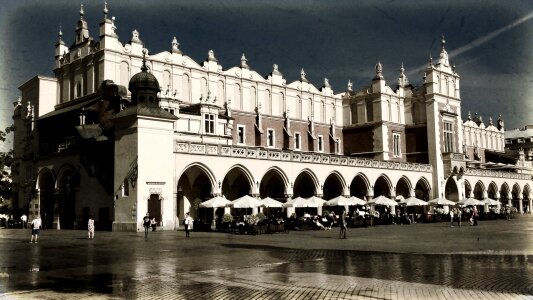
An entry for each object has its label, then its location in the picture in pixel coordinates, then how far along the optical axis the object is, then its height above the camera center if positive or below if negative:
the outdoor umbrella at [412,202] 53.67 -0.16
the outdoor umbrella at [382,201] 50.46 -0.01
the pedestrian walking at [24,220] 50.46 -0.86
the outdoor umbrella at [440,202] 56.58 -0.23
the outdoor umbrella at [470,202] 57.75 -0.33
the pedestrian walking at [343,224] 30.81 -1.21
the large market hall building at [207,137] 40.12 +6.63
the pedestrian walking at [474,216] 46.16 -1.43
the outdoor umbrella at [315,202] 44.56 +0.08
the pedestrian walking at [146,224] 31.80 -0.95
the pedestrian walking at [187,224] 32.03 -1.03
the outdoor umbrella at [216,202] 39.53 +0.22
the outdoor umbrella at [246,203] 39.06 +0.13
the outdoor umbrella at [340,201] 46.53 +0.07
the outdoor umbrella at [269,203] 40.65 +0.08
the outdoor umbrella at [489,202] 61.16 -0.41
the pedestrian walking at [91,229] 31.60 -1.15
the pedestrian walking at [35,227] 28.55 -0.85
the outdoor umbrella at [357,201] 47.12 +0.06
